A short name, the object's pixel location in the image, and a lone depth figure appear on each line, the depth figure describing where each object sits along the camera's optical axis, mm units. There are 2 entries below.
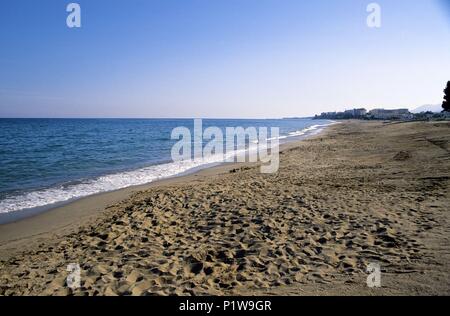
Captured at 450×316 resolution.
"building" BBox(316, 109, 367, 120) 152838
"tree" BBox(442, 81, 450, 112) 57688
